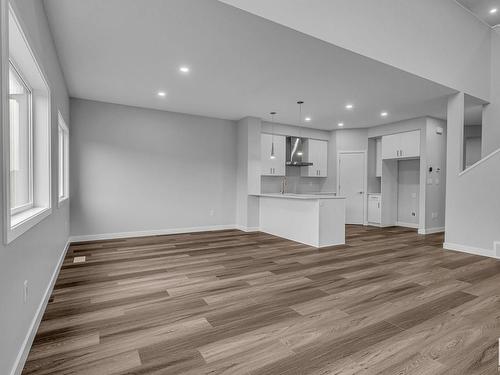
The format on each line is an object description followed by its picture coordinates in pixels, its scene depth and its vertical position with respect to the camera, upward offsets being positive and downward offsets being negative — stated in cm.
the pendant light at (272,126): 629 +143
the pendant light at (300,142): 692 +108
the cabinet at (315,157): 782 +71
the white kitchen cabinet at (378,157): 779 +73
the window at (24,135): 143 +37
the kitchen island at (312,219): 495 -72
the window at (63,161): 443 +31
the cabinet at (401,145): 669 +95
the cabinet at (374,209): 747 -72
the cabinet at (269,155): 705 +68
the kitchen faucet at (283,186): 716 -12
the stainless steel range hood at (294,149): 762 +91
